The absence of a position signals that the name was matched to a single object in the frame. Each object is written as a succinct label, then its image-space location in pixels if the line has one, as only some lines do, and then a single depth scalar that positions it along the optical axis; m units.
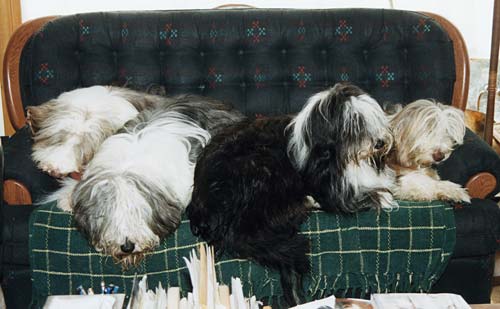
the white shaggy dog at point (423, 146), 2.65
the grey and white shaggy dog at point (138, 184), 2.27
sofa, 3.25
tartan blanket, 2.47
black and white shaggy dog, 2.40
